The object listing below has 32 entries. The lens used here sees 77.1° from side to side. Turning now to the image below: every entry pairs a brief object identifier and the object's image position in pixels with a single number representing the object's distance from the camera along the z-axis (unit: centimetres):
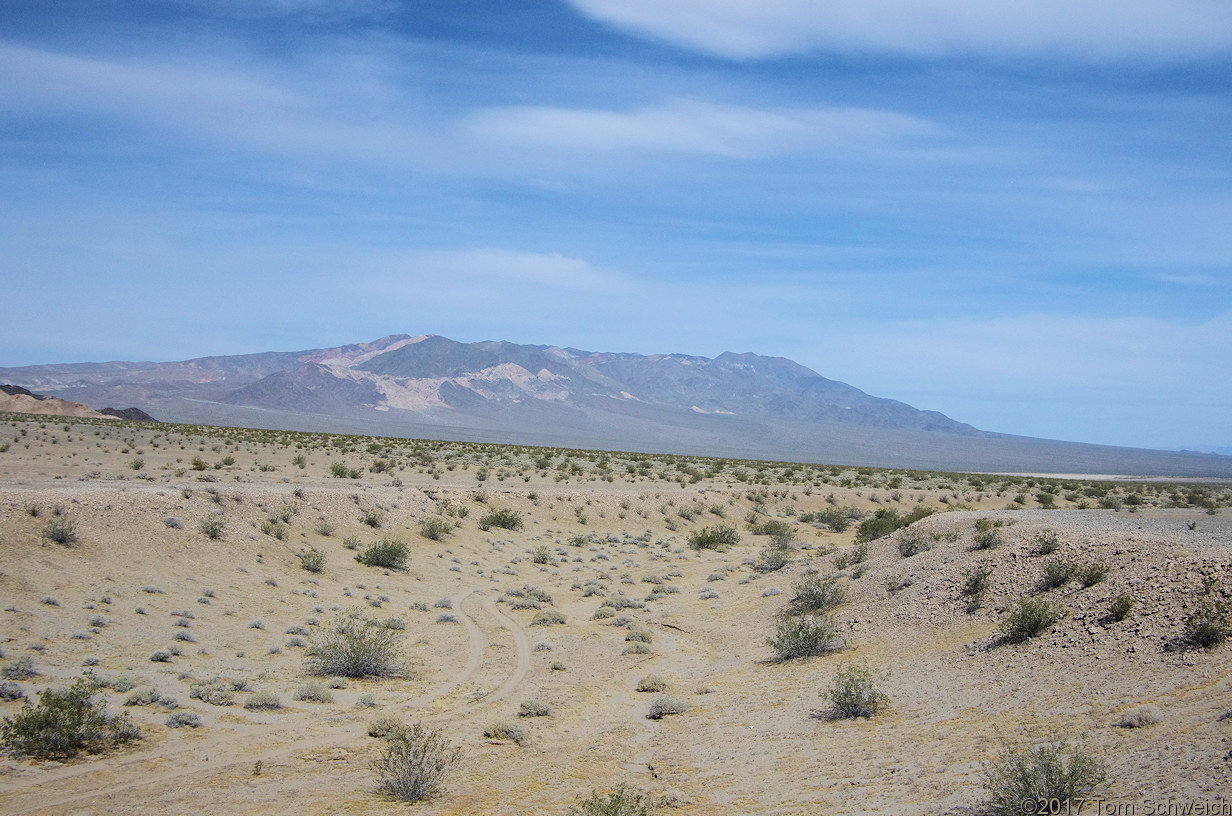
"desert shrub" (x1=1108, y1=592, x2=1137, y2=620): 1106
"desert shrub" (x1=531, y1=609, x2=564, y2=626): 1842
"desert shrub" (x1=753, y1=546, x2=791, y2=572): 2295
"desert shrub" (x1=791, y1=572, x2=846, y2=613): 1698
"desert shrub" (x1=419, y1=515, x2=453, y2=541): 2809
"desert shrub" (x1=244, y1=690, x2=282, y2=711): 1142
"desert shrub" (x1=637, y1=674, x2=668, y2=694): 1341
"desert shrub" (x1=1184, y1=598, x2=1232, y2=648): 955
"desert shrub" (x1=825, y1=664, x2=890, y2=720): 1071
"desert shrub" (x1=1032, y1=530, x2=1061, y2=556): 1441
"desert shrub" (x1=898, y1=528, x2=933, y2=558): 1867
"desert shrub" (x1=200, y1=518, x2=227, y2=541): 2094
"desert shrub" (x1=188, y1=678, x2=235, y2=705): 1143
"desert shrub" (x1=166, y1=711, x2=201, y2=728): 1043
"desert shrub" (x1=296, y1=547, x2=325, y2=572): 2150
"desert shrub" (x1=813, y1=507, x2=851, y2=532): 3638
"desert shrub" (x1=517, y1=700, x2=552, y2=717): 1192
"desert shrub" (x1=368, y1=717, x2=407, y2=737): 1078
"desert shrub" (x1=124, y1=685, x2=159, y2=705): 1088
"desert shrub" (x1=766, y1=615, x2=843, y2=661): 1422
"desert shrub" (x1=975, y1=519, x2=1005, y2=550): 1617
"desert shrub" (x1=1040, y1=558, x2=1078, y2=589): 1302
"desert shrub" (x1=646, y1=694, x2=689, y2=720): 1205
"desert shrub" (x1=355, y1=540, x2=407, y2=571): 2342
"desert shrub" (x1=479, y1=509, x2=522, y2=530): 3182
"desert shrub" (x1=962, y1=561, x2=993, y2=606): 1410
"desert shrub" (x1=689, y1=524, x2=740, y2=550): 3120
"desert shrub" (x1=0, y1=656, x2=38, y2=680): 1102
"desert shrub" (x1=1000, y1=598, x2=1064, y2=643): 1169
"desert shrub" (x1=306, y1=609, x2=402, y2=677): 1365
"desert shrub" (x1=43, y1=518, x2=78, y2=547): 1759
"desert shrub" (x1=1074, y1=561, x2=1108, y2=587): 1247
